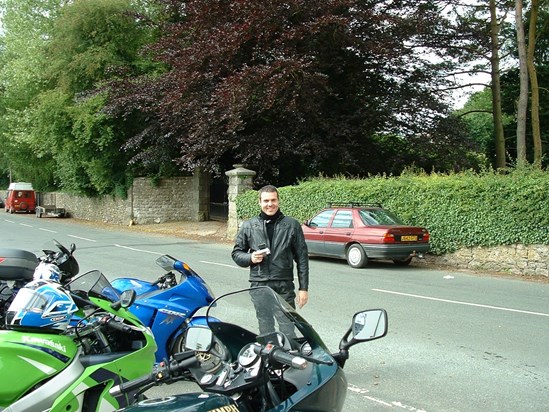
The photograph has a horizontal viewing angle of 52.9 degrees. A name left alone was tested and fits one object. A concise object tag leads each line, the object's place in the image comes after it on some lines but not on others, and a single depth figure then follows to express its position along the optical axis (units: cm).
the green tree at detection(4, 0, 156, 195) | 2722
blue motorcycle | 491
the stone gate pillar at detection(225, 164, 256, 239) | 2191
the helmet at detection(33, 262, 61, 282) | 448
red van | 4331
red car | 1373
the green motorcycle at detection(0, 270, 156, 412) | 285
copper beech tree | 1969
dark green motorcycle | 229
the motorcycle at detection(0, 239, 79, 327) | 434
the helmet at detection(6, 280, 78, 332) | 299
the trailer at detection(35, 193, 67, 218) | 3741
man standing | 485
